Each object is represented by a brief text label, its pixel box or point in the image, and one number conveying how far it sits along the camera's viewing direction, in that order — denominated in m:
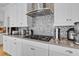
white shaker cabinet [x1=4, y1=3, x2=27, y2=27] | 1.58
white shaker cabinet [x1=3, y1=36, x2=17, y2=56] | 1.55
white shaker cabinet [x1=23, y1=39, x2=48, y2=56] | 0.99
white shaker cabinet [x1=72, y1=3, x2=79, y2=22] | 0.91
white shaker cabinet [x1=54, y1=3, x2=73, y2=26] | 0.97
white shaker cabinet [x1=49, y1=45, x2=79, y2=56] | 0.74
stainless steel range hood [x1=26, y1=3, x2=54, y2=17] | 1.26
